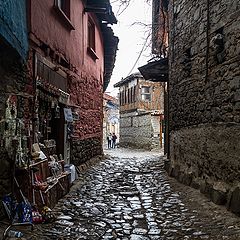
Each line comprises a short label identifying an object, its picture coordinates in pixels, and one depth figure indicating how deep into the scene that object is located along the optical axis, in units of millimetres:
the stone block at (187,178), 6738
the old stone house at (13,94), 4012
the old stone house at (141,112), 19828
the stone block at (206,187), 5594
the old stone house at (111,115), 29828
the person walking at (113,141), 23041
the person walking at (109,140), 23125
